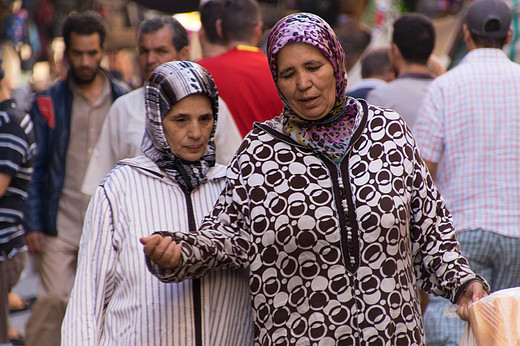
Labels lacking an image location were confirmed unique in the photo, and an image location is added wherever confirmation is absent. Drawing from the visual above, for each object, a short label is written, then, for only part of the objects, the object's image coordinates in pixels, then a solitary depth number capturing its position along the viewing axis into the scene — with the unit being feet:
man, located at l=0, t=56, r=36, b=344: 32.14
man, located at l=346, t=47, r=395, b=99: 45.11
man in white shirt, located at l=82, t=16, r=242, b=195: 30.86
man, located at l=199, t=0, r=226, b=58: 39.17
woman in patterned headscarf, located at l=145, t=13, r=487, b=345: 19.65
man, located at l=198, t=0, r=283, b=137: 34.14
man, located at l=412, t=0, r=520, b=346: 30.68
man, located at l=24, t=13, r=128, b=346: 37.78
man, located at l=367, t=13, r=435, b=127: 36.60
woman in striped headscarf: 20.63
